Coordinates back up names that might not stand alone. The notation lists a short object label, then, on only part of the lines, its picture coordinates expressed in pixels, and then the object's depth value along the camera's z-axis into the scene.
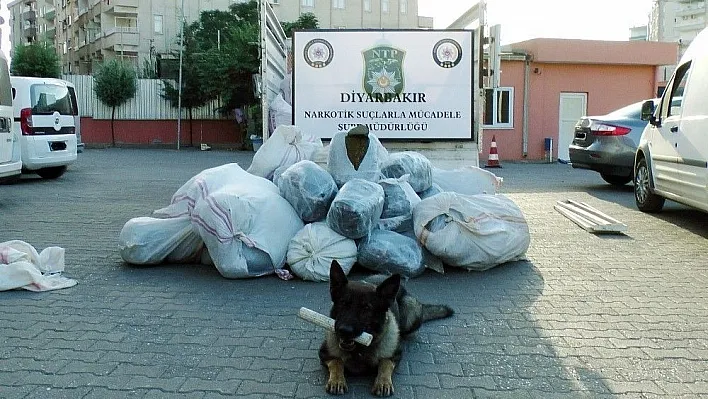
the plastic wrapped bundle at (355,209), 6.11
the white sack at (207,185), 6.61
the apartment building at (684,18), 106.94
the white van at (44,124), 14.94
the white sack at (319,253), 6.19
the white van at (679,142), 8.08
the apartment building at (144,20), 56.35
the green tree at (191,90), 34.66
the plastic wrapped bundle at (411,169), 7.34
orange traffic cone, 21.08
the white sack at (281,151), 7.95
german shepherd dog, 3.57
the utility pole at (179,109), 33.93
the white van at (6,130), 10.93
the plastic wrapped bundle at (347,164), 6.95
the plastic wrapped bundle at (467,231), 6.48
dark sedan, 12.94
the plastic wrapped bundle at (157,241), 6.78
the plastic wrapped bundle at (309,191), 6.59
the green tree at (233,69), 31.67
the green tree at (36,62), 41.05
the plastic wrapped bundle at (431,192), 7.42
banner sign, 10.50
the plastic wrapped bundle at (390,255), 6.20
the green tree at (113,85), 35.31
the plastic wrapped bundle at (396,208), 6.71
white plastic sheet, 5.94
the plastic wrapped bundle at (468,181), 7.86
